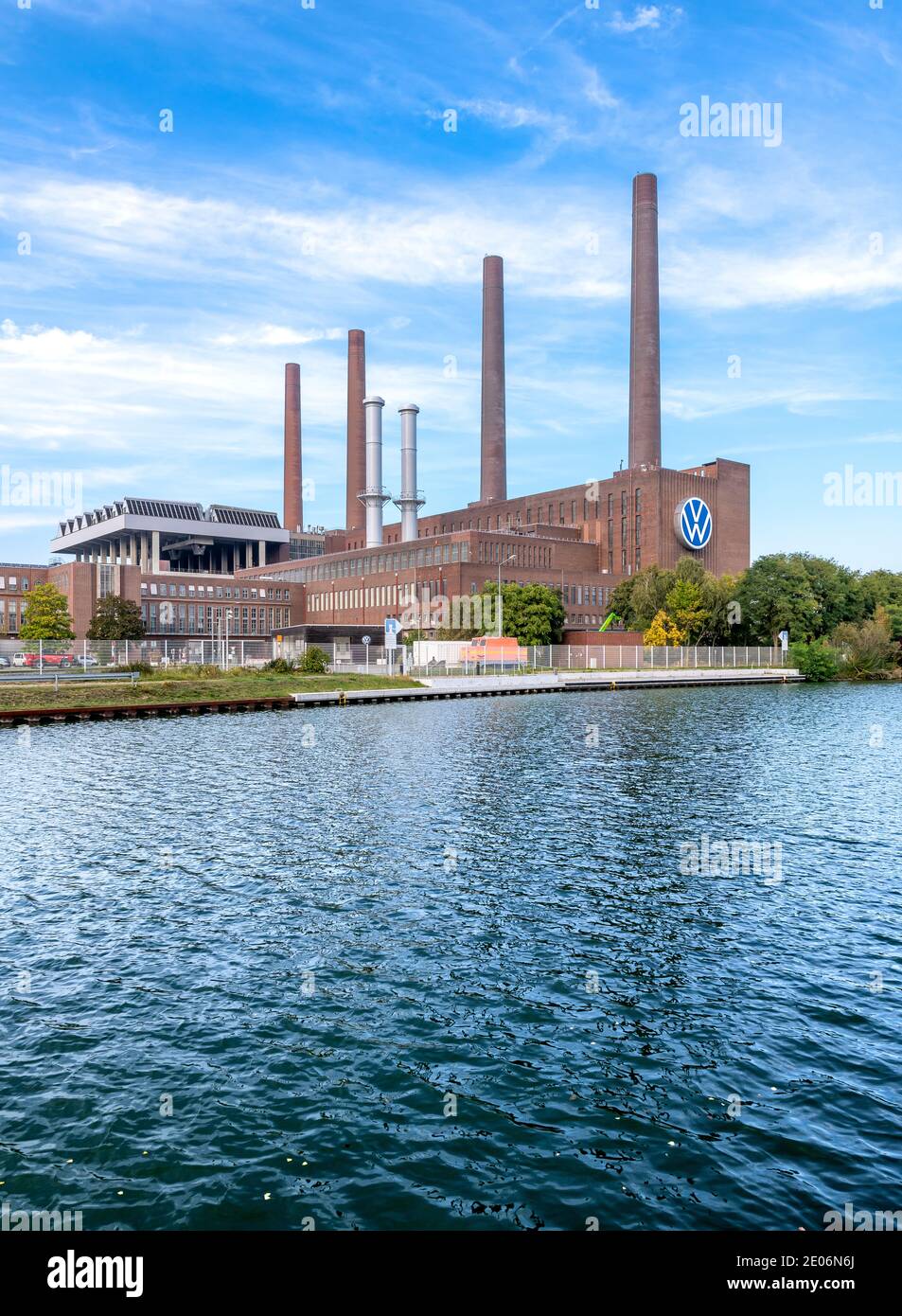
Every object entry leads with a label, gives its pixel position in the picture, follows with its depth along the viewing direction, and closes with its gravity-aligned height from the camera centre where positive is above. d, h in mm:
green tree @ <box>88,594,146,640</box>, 102562 +3187
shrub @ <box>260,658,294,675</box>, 79312 -1566
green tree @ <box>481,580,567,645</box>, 105500 +4021
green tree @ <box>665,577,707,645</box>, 109875 +4444
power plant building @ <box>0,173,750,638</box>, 128625 +18877
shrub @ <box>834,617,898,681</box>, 107312 -559
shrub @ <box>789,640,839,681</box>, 104875 -1513
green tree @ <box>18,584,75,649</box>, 108312 +3720
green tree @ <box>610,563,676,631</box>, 112562 +6290
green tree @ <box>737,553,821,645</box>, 107750 +5453
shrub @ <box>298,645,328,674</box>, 81625 -1282
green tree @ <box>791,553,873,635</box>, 110731 +6342
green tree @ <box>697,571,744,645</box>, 110250 +3856
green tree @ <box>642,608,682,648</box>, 108688 +1462
